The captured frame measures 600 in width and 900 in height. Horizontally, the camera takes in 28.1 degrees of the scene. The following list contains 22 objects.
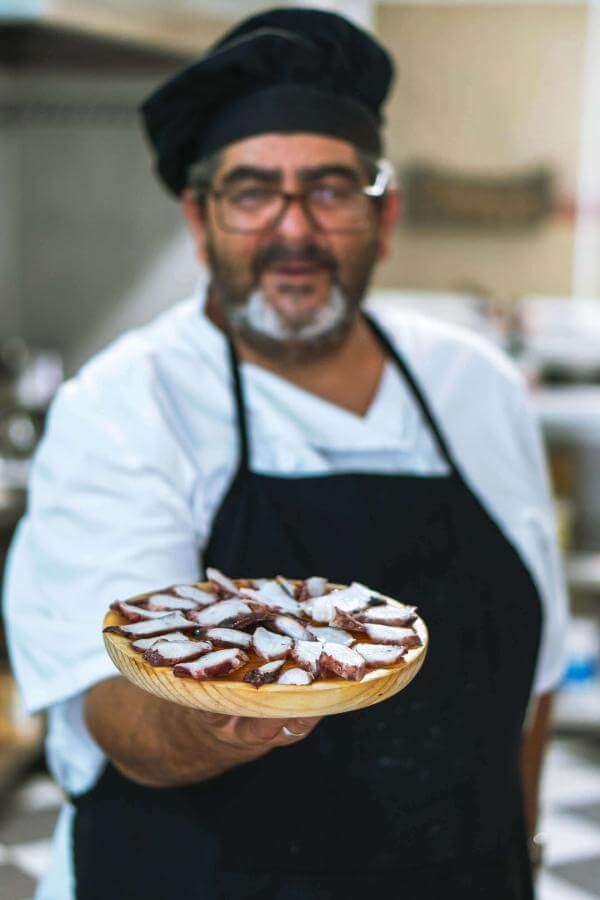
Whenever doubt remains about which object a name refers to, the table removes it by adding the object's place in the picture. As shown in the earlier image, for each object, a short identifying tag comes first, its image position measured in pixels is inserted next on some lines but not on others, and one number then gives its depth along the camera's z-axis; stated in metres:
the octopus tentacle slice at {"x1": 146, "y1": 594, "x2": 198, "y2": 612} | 1.06
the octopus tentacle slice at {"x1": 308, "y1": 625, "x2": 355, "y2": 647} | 1.00
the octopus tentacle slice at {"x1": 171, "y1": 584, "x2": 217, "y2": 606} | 1.08
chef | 1.33
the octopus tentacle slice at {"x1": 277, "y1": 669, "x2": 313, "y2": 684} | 0.90
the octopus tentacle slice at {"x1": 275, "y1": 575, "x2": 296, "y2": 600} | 1.11
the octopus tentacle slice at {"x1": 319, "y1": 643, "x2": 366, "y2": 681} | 0.92
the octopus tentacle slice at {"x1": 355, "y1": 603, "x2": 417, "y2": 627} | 1.04
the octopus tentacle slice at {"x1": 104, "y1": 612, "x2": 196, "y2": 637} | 1.00
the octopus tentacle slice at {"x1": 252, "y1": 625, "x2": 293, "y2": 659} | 0.96
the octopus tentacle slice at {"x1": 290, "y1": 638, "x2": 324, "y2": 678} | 0.93
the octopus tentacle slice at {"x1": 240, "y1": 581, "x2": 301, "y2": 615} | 1.05
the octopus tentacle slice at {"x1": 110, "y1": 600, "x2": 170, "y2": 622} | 1.04
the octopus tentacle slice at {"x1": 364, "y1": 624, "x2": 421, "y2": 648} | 1.00
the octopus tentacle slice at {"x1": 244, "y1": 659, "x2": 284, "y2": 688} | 0.90
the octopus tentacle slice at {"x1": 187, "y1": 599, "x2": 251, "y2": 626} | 1.02
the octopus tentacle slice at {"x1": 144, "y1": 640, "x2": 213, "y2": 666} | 0.93
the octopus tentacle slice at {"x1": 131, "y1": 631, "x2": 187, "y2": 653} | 0.96
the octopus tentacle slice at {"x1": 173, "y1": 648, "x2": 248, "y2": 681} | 0.90
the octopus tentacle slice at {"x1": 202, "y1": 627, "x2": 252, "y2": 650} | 0.98
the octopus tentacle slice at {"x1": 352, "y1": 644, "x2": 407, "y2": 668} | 0.95
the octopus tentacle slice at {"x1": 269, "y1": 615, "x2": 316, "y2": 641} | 1.00
